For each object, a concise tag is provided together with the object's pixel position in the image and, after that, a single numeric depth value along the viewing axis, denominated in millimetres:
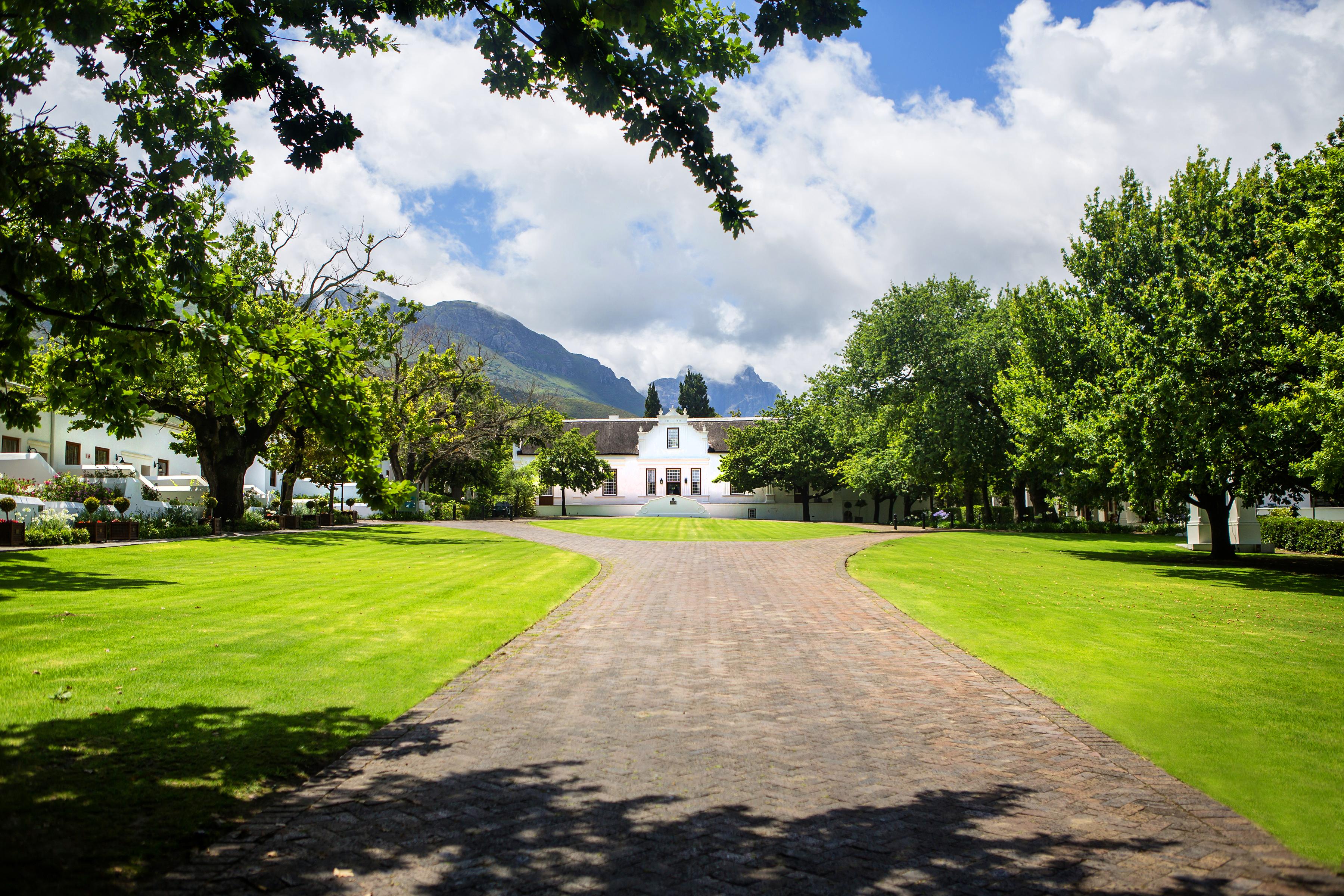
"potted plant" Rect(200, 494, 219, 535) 28488
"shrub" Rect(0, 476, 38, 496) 22562
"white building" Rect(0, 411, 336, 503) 28203
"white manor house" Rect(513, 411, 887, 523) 79875
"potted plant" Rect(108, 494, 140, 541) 22078
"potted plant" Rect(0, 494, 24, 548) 18891
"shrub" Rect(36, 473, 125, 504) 24453
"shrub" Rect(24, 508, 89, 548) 19645
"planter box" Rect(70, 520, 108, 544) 21047
